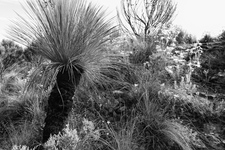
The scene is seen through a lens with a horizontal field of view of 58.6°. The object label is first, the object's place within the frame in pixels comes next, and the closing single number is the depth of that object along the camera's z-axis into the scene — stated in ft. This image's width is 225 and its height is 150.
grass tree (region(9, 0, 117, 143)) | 7.75
